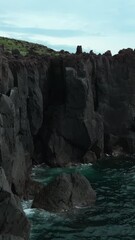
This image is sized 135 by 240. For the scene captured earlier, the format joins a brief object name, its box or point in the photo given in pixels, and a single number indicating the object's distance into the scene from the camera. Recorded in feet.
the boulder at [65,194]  134.89
